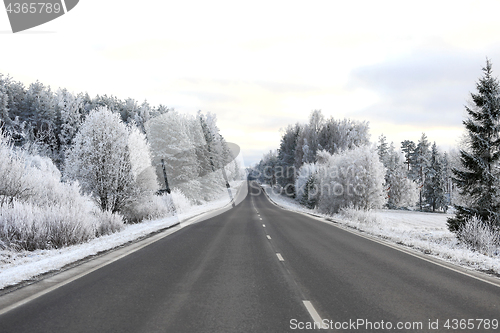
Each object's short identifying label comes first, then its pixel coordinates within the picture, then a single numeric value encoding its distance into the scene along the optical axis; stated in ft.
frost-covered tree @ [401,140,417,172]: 338.85
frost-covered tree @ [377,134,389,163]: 320.80
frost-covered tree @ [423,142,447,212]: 246.88
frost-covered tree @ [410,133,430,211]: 310.86
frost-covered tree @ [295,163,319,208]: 174.87
